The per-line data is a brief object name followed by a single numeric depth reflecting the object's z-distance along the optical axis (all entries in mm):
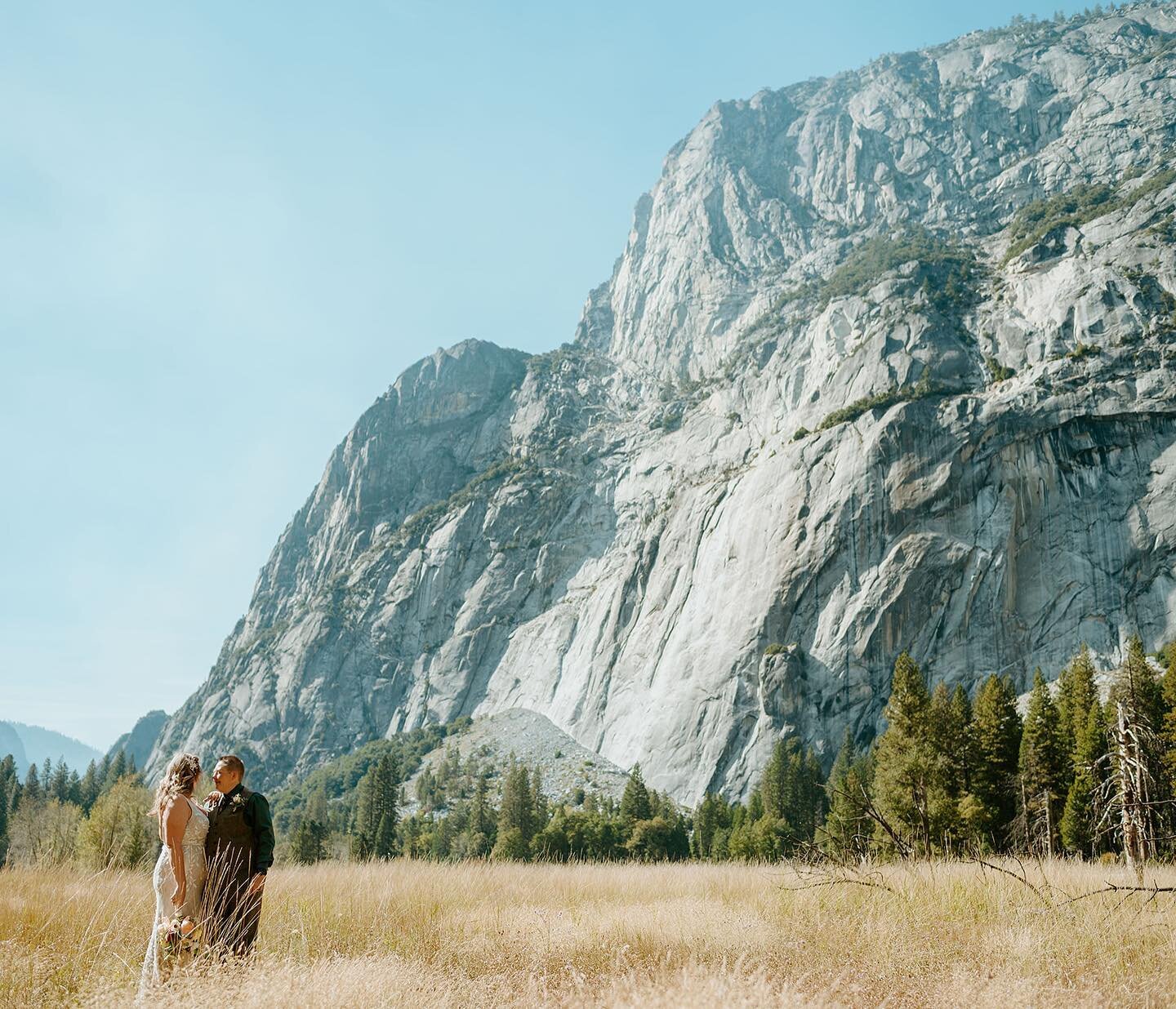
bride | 6422
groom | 6613
